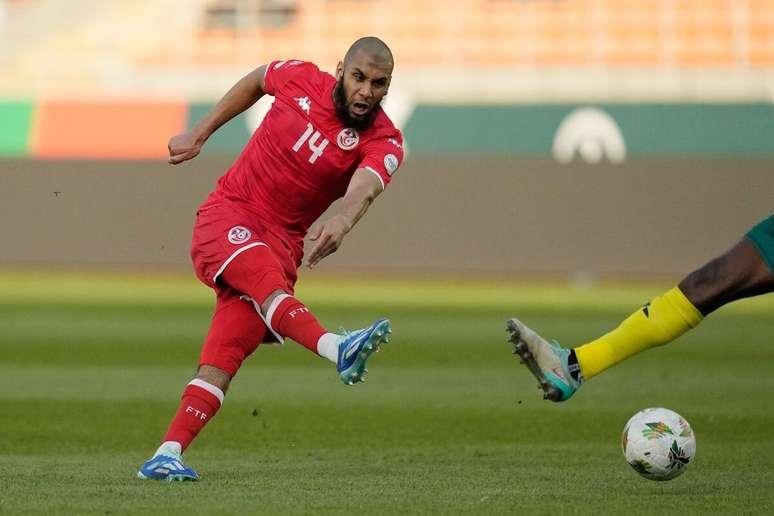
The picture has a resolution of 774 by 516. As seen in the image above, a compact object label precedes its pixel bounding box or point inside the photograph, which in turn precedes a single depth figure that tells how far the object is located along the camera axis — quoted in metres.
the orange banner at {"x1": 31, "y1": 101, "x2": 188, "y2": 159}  48.91
